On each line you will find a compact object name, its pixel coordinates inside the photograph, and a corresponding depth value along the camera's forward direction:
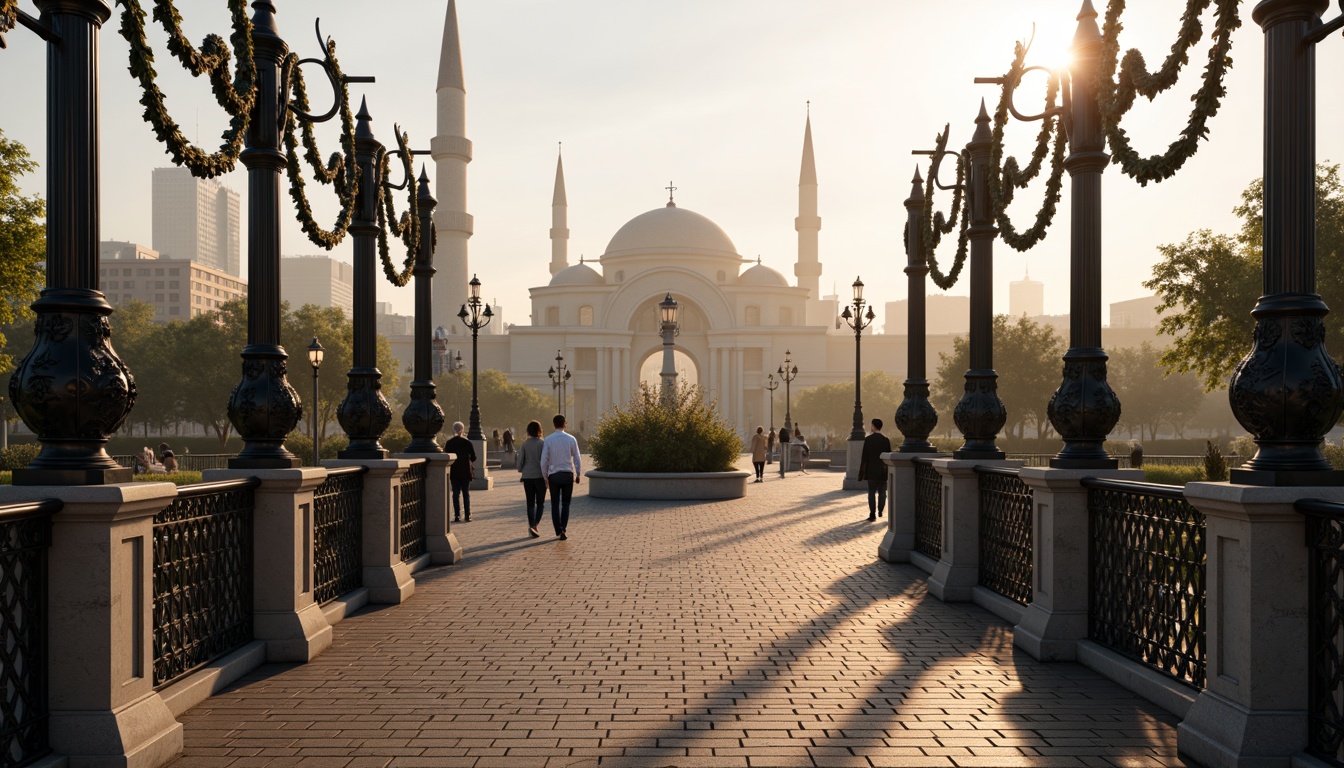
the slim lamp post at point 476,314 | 26.28
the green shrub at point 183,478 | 22.92
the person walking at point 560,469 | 13.54
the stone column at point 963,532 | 9.26
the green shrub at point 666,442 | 21.39
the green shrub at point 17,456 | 30.13
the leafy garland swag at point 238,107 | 5.89
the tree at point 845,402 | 70.94
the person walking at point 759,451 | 27.34
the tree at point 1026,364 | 48.72
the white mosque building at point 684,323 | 81.94
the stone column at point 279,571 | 6.93
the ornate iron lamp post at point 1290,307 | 4.75
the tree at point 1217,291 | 25.73
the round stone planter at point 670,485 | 20.83
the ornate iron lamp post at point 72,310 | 4.82
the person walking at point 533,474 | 14.20
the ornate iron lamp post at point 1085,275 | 7.30
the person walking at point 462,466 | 15.88
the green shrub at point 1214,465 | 21.64
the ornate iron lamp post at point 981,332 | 9.83
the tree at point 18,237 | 22.84
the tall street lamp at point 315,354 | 28.31
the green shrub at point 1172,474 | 24.35
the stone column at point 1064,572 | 6.91
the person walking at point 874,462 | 15.51
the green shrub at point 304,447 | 33.59
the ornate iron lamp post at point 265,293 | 7.23
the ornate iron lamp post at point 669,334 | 27.09
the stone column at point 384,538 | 9.19
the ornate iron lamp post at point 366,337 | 9.90
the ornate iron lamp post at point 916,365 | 12.20
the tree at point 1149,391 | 62.41
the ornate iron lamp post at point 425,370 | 11.94
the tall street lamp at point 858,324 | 25.56
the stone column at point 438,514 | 11.51
